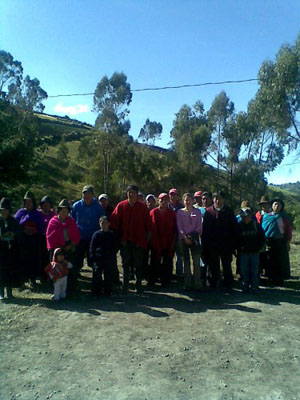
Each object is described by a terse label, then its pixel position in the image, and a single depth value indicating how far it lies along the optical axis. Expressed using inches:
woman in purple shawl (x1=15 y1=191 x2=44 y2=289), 288.4
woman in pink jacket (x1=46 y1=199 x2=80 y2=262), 258.2
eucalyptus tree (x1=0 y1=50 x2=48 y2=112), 1572.3
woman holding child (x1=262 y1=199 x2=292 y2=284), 306.2
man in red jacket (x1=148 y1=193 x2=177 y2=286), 289.6
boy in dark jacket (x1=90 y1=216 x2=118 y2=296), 258.4
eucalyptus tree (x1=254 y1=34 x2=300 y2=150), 697.6
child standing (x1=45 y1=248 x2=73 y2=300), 249.6
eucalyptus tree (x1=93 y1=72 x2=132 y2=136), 1207.6
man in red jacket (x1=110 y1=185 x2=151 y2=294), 266.4
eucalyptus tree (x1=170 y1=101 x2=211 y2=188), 1421.0
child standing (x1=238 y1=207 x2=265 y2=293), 276.8
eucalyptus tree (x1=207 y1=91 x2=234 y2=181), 1560.0
